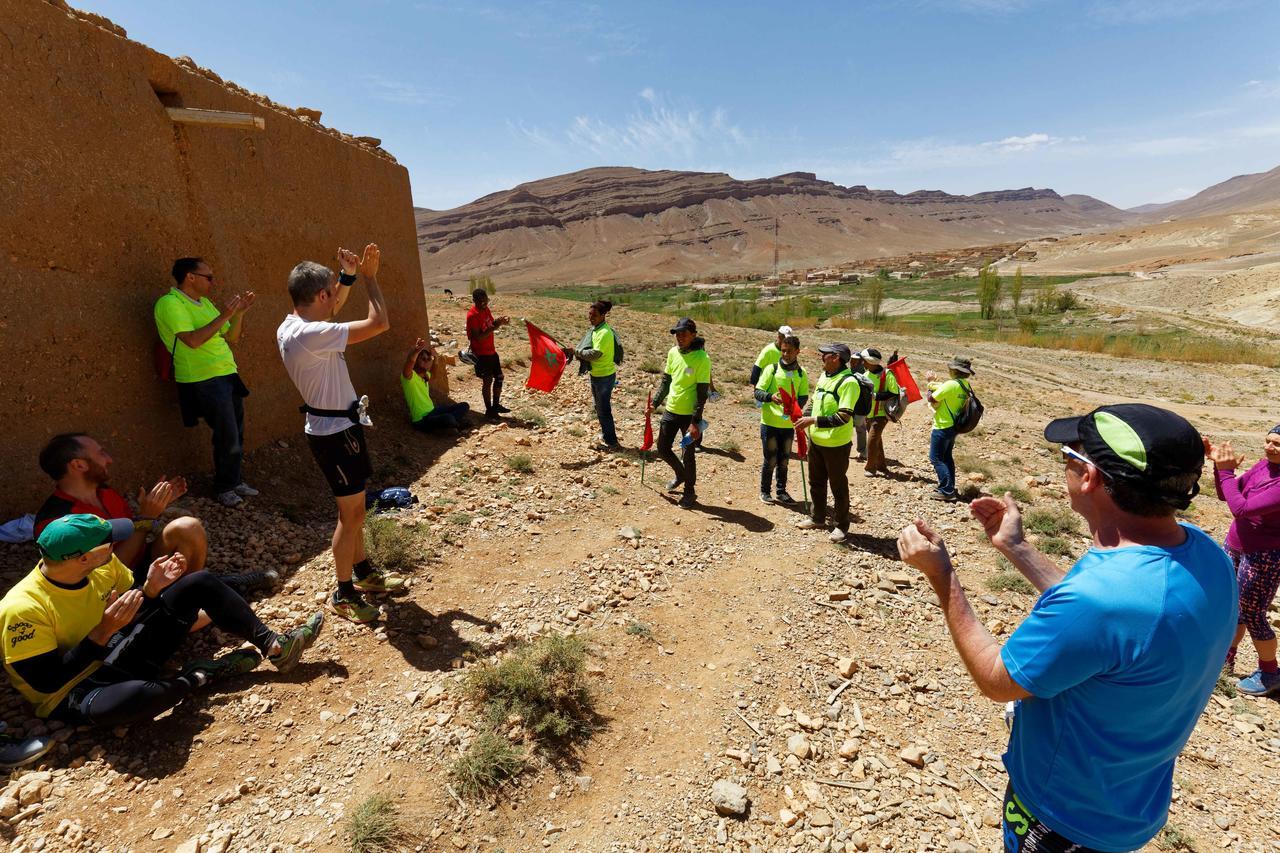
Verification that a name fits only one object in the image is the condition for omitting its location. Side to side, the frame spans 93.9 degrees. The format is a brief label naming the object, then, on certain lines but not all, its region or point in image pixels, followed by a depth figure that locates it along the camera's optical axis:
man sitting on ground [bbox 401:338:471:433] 7.73
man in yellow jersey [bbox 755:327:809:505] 6.41
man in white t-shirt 3.43
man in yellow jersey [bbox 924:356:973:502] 7.21
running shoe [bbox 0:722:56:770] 2.65
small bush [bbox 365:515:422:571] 4.62
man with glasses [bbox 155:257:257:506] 4.50
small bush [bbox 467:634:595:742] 3.29
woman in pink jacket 3.82
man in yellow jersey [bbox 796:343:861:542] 5.71
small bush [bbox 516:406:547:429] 8.68
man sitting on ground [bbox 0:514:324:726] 2.78
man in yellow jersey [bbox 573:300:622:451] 7.68
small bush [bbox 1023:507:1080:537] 6.69
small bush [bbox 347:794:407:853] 2.55
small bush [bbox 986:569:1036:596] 5.41
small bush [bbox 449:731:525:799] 2.92
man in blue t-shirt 1.51
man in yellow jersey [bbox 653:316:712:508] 6.55
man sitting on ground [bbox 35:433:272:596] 3.24
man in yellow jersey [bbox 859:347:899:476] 8.20
